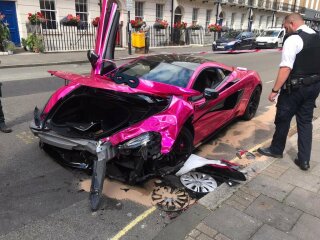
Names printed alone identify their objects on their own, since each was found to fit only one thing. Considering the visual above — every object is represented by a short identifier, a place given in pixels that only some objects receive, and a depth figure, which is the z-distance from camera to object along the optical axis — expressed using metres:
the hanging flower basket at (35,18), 16.72
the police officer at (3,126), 5.26
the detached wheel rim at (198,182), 3.68
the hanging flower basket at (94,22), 19.39
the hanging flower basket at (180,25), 25.40
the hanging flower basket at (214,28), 27.66
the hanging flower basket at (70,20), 18.14
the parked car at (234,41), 21.69
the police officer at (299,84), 3.76
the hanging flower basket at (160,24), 23.51
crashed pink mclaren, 3.29
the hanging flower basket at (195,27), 26.92
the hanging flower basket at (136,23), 20.59
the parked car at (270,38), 25.11
